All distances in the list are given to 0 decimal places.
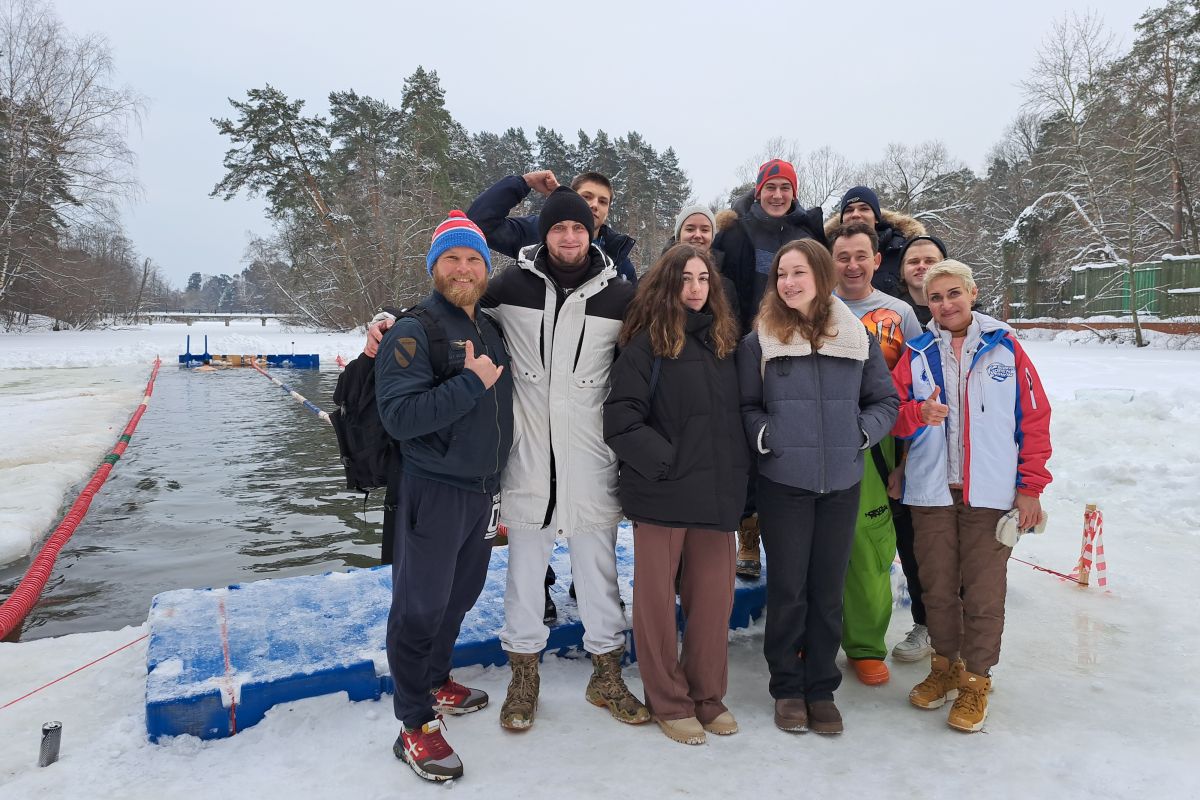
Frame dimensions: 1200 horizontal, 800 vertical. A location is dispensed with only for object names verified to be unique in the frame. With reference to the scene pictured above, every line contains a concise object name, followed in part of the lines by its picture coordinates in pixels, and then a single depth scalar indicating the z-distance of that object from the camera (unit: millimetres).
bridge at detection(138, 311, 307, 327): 77381
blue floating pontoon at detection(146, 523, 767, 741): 2779
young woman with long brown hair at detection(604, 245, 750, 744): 2877
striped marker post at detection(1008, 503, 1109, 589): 4500
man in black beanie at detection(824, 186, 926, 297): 4211
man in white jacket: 3021
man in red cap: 3982
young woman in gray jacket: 2975
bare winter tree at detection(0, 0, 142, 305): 26078
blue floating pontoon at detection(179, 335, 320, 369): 25588
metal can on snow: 2551
